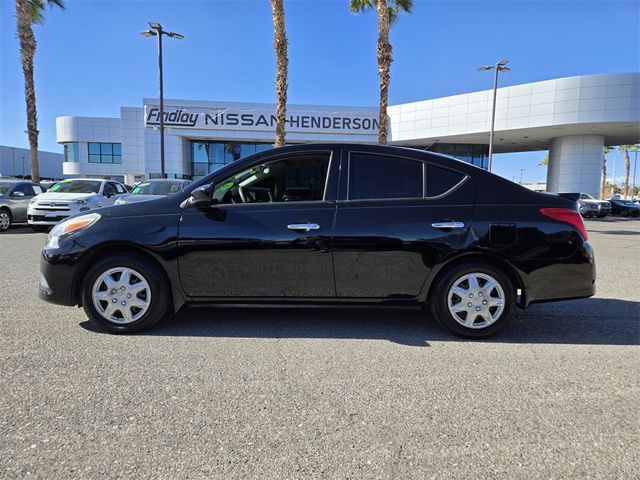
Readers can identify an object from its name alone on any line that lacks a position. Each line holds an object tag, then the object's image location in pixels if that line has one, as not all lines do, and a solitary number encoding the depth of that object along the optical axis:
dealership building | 24.27
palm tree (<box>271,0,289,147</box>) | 14.20
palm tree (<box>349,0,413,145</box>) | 15.65
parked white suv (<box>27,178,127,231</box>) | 11.91
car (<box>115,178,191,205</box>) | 12.16
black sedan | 3.81
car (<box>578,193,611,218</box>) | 24.48
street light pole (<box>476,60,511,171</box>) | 22.48
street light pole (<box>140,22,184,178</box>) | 17.52
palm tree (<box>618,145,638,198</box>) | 51.33
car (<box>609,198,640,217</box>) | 28.42
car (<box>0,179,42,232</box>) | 12.94
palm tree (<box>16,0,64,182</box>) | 17.73
